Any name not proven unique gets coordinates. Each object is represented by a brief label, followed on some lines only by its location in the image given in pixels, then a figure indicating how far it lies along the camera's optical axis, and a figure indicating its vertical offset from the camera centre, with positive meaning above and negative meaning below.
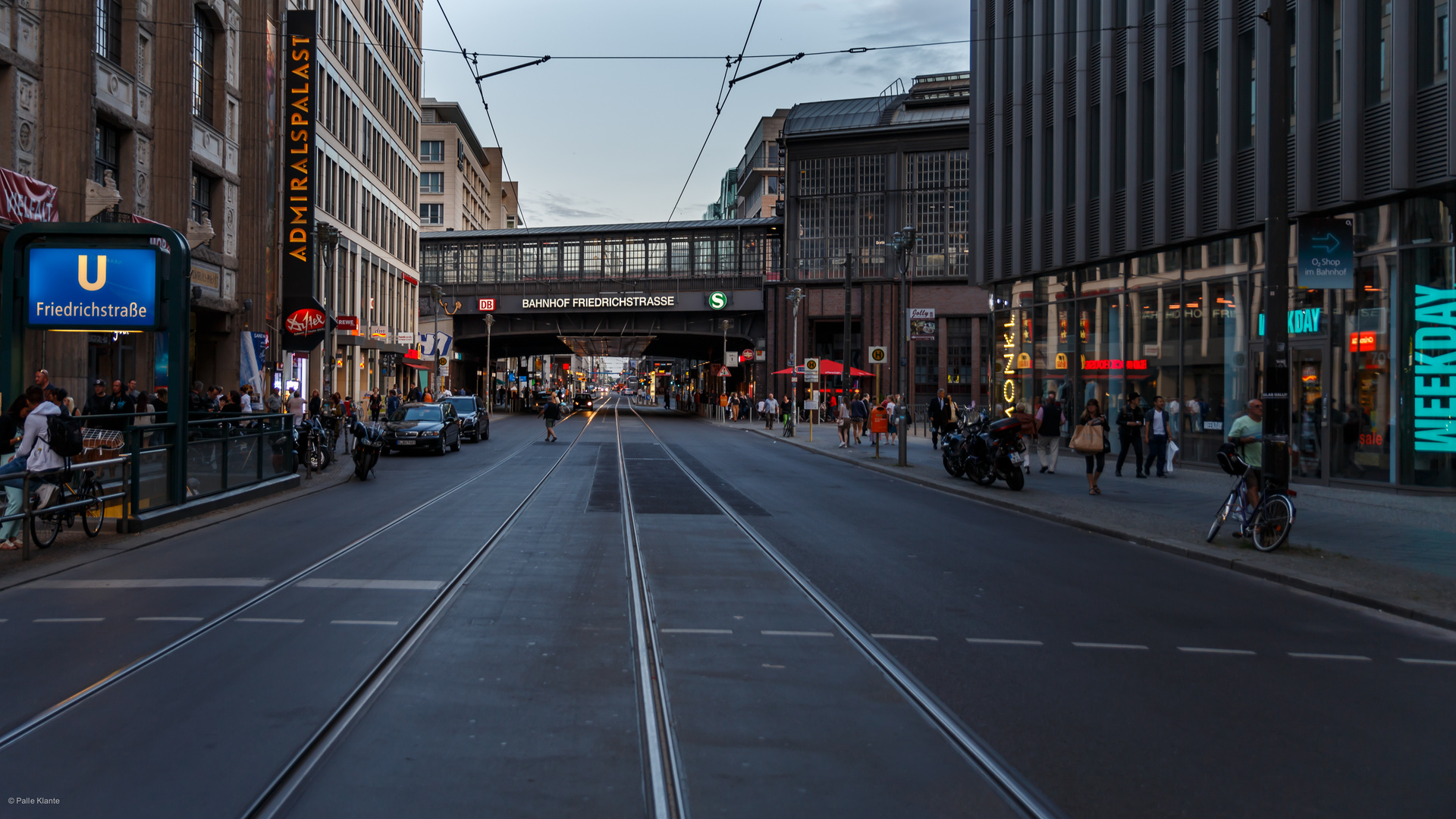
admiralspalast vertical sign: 32.84 +7.59
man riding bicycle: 12.17 -0.44
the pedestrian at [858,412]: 36.53 -0.41
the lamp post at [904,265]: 27.37 +3.60
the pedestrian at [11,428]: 11.98 -0.40
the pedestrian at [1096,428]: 18.05 -0.48
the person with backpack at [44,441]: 10.94 -0.50
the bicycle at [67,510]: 10.95 -1.26
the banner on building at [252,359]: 28.34 +1.00
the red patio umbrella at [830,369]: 48.26 +1.47
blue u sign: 13.44 +1.37
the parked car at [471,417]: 37.31 -0.71
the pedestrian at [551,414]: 36.88 -0.58
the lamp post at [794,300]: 44.30 +4.48
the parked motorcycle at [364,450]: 20.78 -1.07
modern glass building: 17.67 +4.12
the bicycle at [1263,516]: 11.45 -1.27
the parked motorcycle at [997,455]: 19.09 -1.01
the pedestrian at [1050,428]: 22.67 -0.58
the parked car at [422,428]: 29.19 -0.90
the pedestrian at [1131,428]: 21.80 -0.54
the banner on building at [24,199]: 18.62 +3.58
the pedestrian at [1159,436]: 21.73 -0.70
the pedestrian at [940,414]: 31.19 -0.42
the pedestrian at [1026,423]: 22.00 -0.48
